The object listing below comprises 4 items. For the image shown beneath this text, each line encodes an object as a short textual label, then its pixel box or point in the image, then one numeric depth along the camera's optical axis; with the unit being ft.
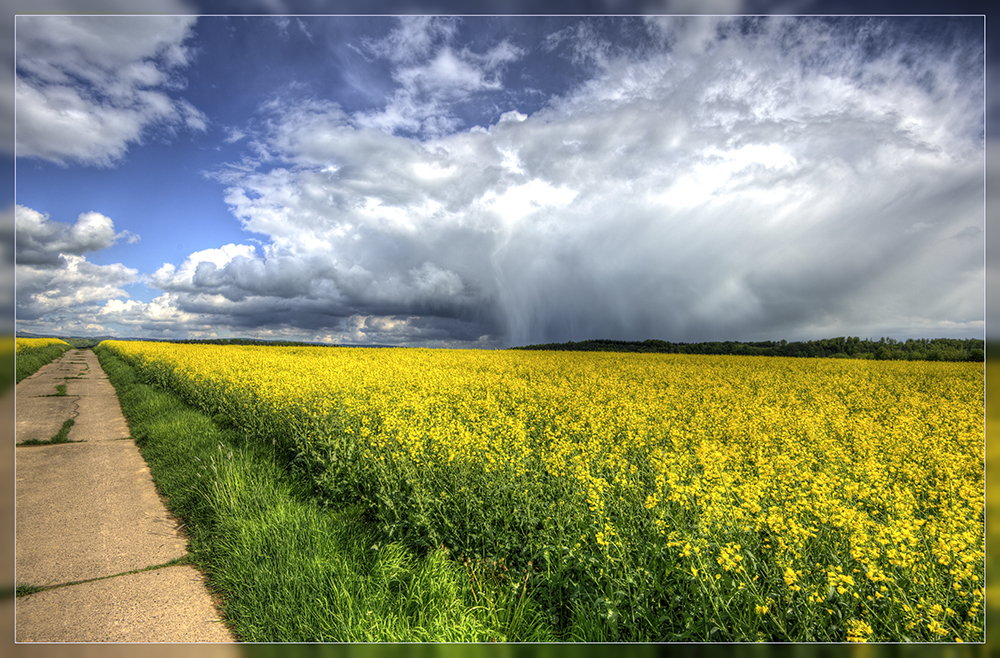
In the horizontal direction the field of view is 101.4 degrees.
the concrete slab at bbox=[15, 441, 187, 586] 12.00
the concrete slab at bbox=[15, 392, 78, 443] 27.89
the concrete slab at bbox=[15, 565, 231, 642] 9.04
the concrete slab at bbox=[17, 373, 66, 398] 46.25
